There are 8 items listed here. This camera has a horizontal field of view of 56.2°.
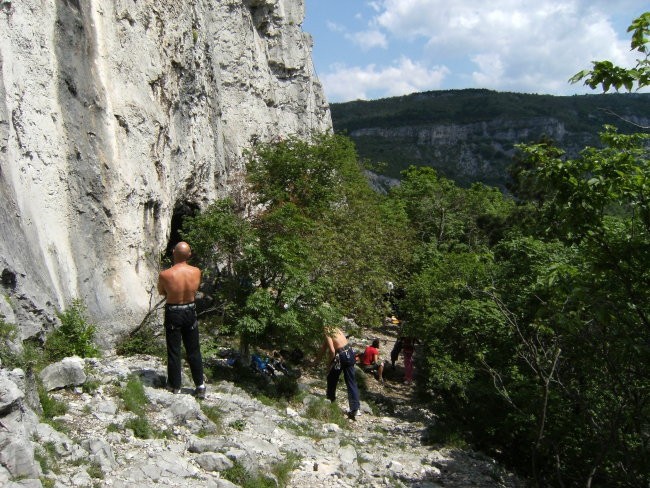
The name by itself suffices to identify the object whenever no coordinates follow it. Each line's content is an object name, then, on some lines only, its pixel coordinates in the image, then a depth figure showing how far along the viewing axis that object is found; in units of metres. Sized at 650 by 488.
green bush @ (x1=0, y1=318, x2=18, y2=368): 5.73
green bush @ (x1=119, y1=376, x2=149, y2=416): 6.73
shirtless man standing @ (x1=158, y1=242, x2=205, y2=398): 7.73
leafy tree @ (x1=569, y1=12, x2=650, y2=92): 4.57
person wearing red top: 16.17
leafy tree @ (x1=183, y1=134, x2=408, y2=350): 11.09
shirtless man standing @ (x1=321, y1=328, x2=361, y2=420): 10.44
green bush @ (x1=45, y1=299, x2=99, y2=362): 8.20
